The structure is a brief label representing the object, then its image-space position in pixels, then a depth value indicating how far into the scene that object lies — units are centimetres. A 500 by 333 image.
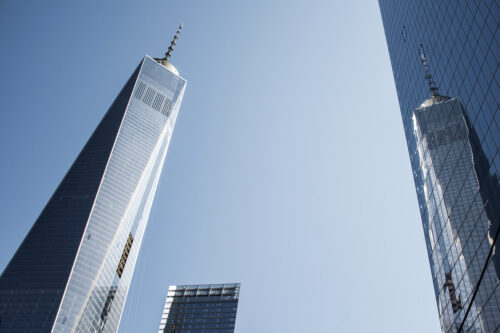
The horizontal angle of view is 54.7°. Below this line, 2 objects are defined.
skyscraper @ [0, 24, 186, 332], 14175
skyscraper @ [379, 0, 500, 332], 3859
